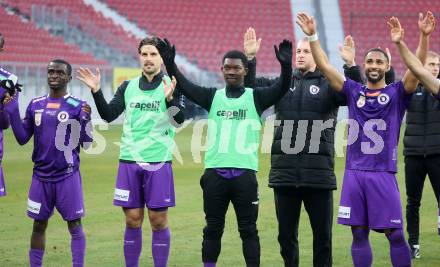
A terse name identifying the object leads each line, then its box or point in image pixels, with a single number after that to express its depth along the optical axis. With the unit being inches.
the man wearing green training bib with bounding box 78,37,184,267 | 634.3
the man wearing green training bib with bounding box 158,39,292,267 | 600.4
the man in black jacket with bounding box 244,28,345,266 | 616.3
